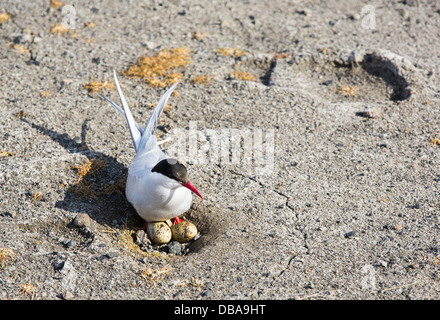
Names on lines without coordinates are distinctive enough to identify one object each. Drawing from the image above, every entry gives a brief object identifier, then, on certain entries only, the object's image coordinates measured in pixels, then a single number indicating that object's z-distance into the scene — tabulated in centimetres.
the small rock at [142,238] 378
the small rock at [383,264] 339
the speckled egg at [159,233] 376
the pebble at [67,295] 316
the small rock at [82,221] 369
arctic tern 366
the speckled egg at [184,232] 380
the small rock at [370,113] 486
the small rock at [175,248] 373
